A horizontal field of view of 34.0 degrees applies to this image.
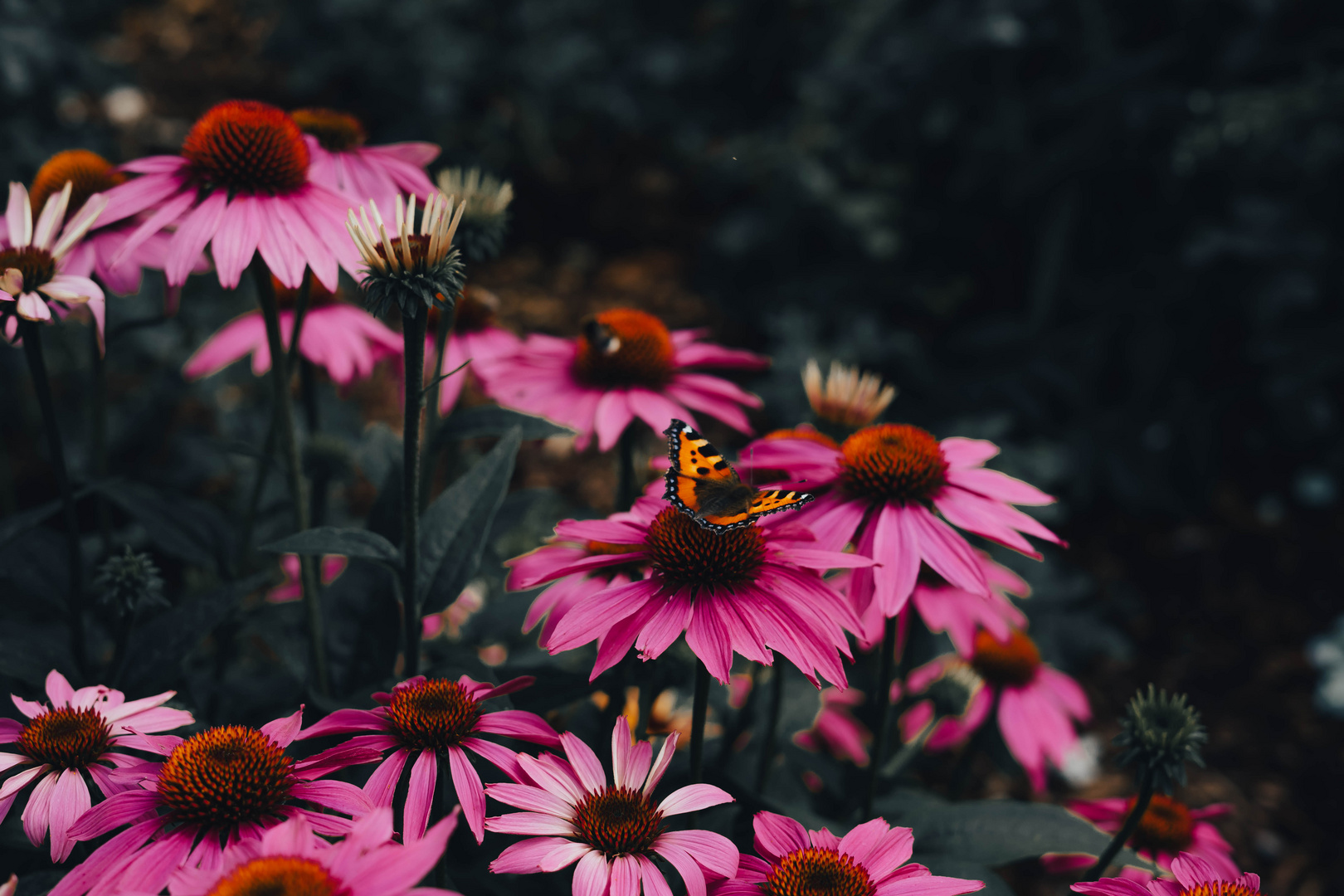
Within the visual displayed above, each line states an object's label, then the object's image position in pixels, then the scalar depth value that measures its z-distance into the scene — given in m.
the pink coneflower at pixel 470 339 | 0.75
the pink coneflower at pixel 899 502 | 0.62
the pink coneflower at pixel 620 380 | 0.69
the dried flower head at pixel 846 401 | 0.71
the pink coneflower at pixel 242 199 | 0.62
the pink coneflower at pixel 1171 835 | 0.66
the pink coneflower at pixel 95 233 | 0.65
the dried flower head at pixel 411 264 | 0.57
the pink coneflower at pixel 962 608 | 0.68
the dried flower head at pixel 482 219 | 0.67
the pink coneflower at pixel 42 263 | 0.59
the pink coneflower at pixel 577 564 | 0.60
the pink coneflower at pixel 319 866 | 0.51
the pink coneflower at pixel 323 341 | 0.72
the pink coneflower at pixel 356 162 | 0.67
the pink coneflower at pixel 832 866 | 0.55
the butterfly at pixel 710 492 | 0.59
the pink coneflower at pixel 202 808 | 0.54
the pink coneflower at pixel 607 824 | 0.55
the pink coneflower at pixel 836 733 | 0.80
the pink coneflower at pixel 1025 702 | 0.74
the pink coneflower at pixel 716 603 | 0.58
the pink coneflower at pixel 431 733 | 0.57
